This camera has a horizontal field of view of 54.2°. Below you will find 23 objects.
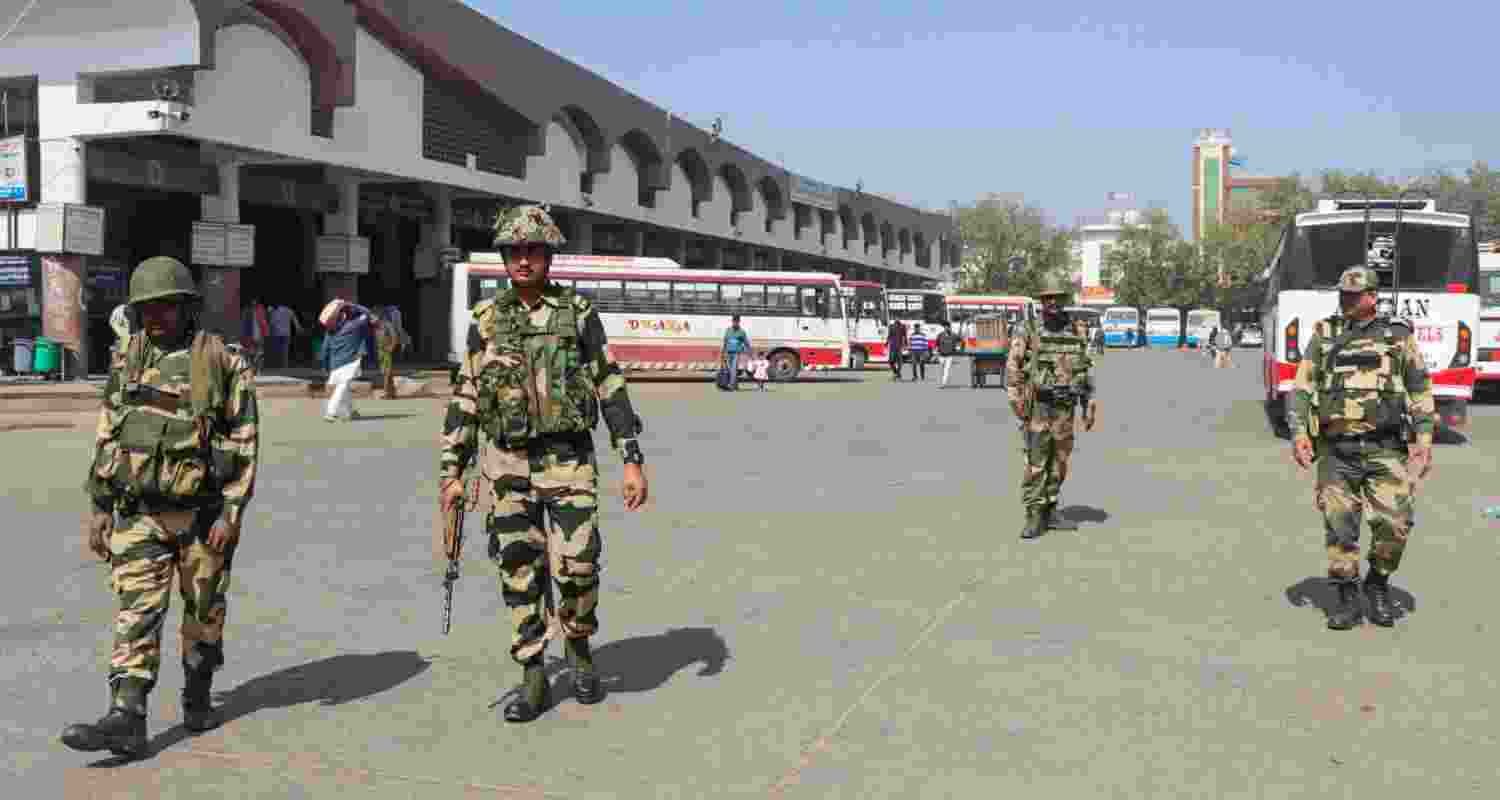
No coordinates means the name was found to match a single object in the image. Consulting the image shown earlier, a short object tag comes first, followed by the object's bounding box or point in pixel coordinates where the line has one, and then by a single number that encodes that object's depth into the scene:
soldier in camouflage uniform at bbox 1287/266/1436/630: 6.67
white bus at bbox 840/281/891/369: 43.22
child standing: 32.34
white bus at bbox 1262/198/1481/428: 16.59
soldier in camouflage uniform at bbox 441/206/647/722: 4.96
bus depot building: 24.81
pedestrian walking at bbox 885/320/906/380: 37.19
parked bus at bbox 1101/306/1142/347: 86.44
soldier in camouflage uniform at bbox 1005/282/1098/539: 9.52
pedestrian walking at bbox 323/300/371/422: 19.34
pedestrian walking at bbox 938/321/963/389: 32.75
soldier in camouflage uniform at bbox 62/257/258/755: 4.66
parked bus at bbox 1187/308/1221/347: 82.14
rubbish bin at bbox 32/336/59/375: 24.86
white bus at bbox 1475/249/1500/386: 24.86
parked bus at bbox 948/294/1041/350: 63.38
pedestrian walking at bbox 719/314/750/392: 30.27
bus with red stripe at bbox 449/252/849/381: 34.44
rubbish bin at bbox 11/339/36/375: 24.94
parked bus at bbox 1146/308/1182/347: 89.25
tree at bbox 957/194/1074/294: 95.06
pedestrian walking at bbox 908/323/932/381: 37.47
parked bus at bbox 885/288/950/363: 54.06
